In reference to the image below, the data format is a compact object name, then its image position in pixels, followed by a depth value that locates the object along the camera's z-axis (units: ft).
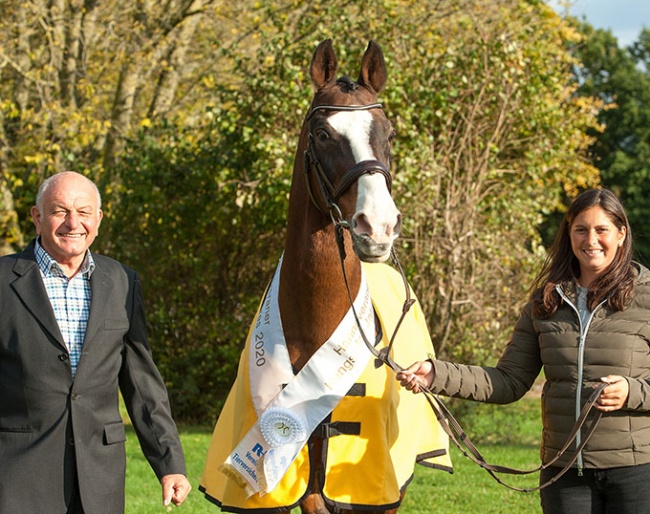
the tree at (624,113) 102.01
